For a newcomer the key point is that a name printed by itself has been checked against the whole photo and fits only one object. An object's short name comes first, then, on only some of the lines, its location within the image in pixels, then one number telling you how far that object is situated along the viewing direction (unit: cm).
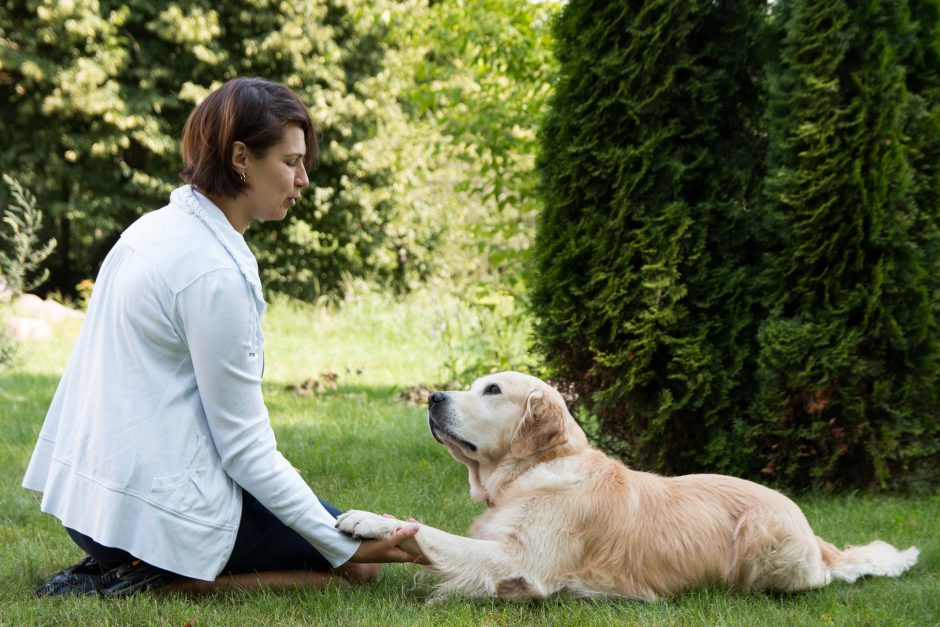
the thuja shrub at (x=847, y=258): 490
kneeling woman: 308
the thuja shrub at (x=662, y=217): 525
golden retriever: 338
